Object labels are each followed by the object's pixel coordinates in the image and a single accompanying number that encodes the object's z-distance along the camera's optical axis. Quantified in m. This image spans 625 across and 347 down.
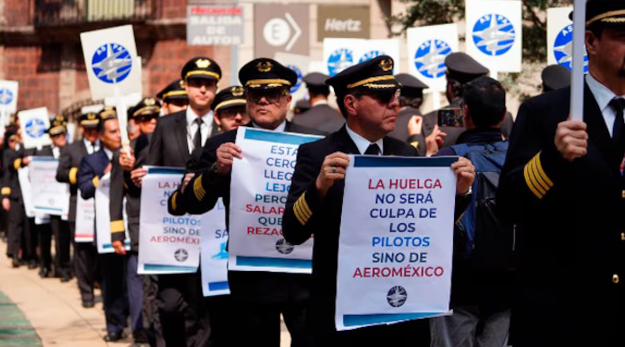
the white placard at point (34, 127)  20.67
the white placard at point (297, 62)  16.92
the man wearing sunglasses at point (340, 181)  5.24
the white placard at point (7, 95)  23.48
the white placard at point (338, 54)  15.15
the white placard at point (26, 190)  19.11
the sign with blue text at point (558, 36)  10.66
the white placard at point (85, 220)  14.18
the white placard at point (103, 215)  12.11
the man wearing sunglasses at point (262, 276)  6.64
